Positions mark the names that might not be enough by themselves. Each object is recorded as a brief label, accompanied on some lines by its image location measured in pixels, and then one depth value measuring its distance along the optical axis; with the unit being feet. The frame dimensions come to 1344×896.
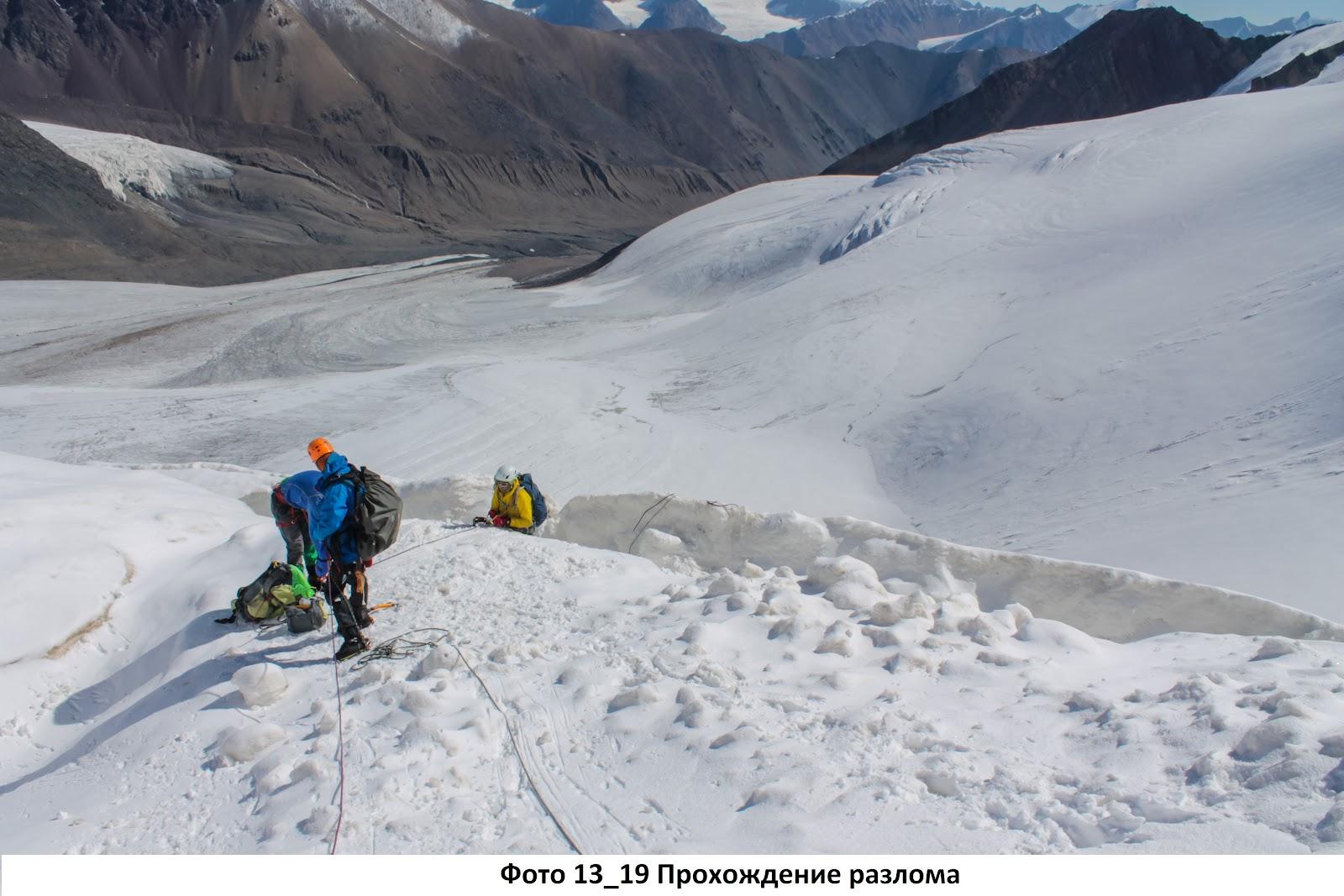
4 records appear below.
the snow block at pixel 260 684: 13.00
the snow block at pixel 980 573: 15.10
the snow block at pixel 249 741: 11.84
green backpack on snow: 15.48
